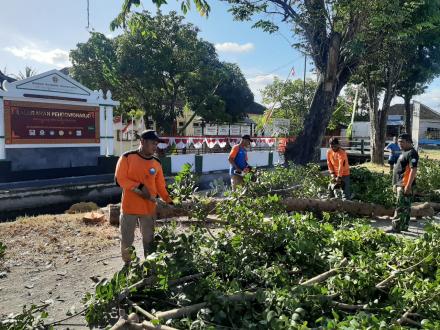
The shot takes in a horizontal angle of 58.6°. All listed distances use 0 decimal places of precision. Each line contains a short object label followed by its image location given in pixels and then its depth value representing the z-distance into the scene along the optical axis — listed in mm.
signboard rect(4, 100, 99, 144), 13547
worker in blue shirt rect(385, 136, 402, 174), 11397
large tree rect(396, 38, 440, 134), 15685
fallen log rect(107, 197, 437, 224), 7645
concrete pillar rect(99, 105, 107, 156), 16094
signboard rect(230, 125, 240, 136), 25928
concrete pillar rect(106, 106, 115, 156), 16375
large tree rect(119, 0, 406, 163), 11039
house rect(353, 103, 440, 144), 46281
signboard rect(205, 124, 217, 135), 24453
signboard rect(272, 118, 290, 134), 24502
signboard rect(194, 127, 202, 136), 30352
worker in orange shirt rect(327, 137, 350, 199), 8195
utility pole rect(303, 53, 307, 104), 28362
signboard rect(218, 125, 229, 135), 24916
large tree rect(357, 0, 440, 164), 11117
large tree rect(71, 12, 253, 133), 22062
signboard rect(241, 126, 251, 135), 27556
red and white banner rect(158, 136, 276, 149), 18177
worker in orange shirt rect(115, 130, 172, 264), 4512
